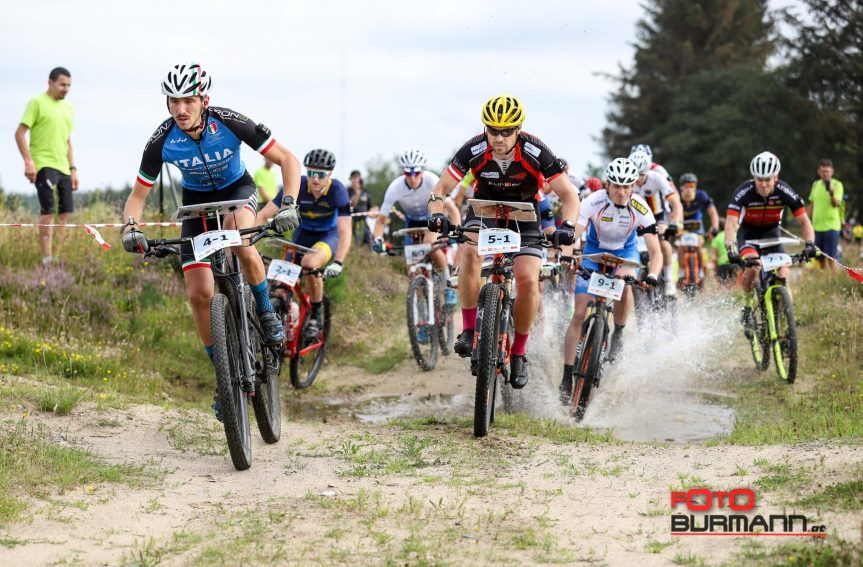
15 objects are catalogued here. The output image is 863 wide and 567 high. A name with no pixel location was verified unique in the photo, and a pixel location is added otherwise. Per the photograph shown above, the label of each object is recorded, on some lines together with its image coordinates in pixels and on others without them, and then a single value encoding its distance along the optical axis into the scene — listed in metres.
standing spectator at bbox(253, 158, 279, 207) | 16.77
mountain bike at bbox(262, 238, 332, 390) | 10.30
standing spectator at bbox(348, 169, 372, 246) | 21.20
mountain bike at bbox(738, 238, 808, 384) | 10.62
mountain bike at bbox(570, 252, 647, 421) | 9.05
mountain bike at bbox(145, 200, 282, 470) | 6.52
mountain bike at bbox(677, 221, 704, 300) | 16.77
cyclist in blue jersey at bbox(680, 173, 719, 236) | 17.78
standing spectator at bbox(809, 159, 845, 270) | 18.22
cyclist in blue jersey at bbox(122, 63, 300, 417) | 6.93
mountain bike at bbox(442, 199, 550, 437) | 7.70
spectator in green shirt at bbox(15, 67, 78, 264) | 11.75
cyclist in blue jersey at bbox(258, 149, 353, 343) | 10.69
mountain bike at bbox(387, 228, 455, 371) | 11.90
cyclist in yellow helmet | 7.98
